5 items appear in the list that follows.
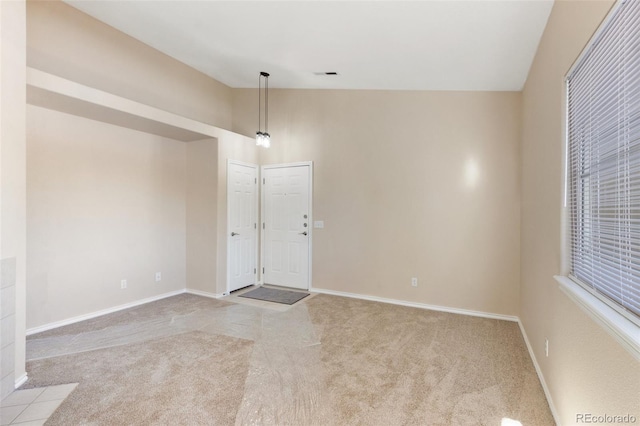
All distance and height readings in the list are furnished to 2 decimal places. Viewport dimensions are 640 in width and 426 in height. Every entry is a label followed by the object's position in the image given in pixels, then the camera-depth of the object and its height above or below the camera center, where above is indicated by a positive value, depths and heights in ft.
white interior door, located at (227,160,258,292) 15.16 -0.80
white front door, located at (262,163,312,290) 15.90 -0.77
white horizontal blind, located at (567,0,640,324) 4.01 +0.80
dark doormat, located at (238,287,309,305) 14.23 -4.32
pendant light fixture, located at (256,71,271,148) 14.02 +5.48
